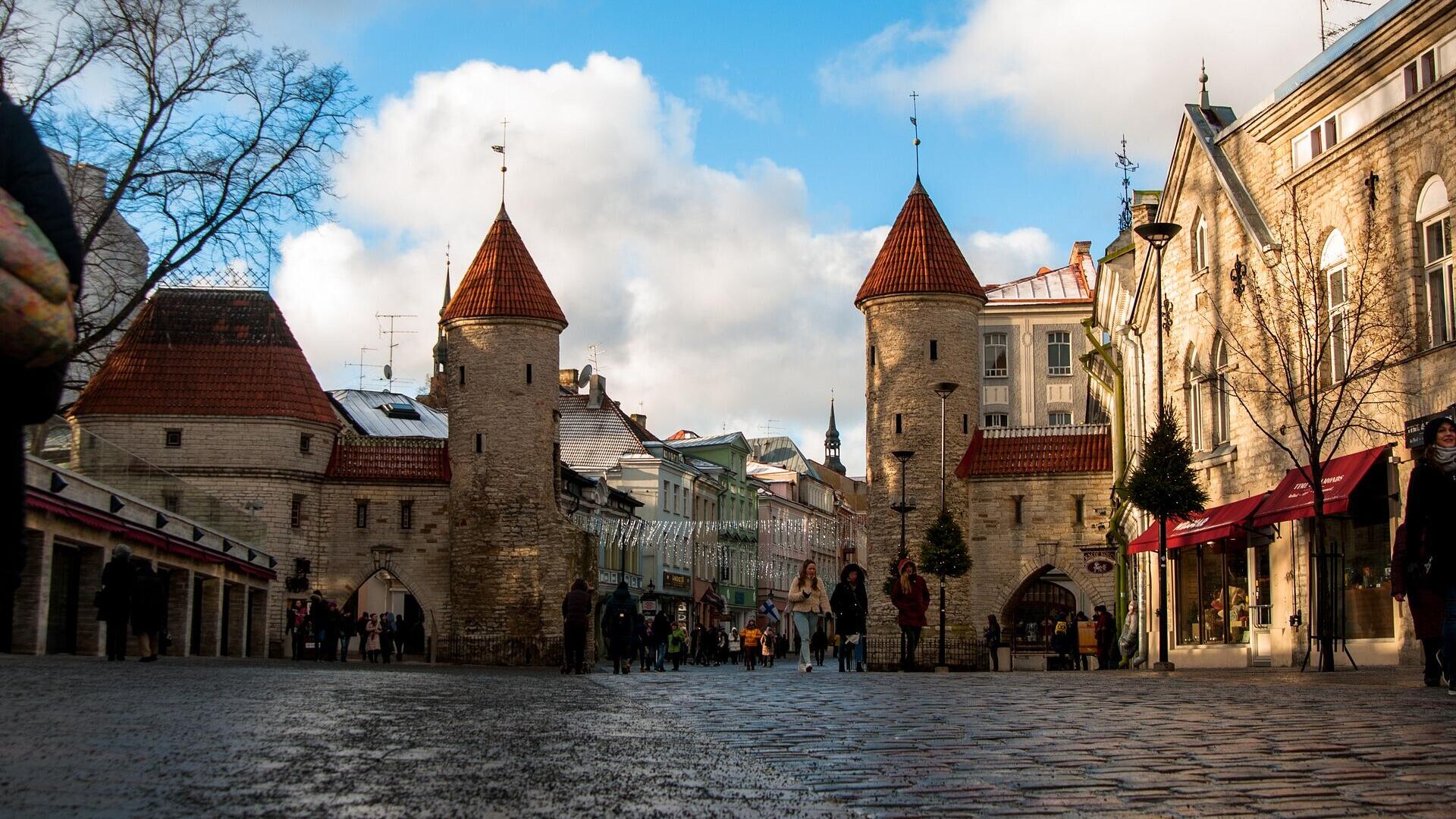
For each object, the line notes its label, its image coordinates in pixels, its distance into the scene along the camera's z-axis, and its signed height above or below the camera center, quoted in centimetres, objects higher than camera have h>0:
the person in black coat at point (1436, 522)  1180 +68
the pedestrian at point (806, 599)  2462 +27
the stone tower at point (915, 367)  5203 +765
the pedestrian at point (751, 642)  4088 -61
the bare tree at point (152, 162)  3409 +936
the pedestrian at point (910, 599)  2575 +30
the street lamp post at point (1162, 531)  2631 +139
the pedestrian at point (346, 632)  4784 -44
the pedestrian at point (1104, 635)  3738 -32
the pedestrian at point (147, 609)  2383 +7
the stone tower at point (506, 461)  5269 +471
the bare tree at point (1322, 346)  2261 +385
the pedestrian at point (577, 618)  2691 -2
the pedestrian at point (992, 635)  4588 -42
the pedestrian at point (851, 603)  2503 +23
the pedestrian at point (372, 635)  4681 -53
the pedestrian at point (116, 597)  2380 +23
